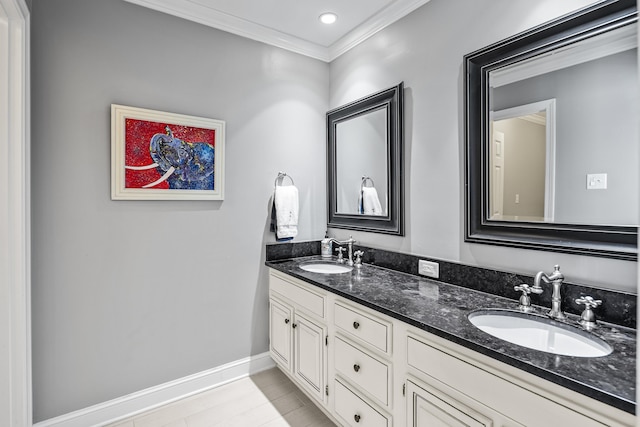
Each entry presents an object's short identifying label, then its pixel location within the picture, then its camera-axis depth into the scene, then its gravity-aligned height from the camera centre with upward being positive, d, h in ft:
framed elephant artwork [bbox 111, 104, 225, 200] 6.38 +1.20
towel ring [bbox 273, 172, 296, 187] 8.46 +0.96
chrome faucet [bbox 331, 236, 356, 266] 7.98 -0.78
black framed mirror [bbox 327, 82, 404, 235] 7.11 +1.19
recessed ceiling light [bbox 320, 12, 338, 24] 7.35 +4.43
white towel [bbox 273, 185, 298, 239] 8.20 +0.08
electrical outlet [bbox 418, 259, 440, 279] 6.22 -1.07
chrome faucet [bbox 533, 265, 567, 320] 4.30 -0.97
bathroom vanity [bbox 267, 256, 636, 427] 2.96 -1.73
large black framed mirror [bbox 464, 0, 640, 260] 4.07 +1.09
